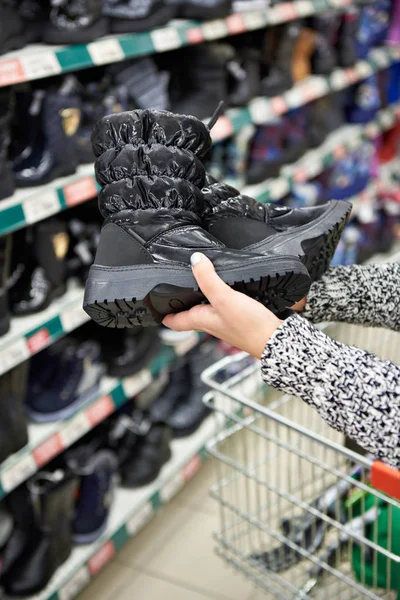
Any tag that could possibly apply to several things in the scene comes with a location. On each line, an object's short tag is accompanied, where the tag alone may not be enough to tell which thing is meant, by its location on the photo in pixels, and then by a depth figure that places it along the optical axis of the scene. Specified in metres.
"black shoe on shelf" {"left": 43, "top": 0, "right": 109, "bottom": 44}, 1.64
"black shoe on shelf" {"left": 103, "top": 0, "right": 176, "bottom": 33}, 1.82
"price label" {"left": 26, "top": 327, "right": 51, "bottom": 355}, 1.64
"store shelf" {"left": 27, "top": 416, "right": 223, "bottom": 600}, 1.80
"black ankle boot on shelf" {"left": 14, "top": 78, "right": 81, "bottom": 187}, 1.66
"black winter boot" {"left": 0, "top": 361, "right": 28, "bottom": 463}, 1.60
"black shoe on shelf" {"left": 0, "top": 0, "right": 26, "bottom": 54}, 1.53
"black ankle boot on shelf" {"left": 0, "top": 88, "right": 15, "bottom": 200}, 1.53
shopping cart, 1.18
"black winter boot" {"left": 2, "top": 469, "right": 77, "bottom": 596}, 1.68
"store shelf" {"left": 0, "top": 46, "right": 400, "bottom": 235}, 1.56
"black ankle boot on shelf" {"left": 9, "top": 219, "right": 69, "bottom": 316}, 1.71
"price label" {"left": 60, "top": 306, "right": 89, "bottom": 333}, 1.76
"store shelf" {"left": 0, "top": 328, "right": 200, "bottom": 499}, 1.64
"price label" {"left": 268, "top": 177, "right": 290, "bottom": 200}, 2.65
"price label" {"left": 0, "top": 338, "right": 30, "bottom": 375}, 1.56
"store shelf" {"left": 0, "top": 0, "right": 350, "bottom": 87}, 1.50
